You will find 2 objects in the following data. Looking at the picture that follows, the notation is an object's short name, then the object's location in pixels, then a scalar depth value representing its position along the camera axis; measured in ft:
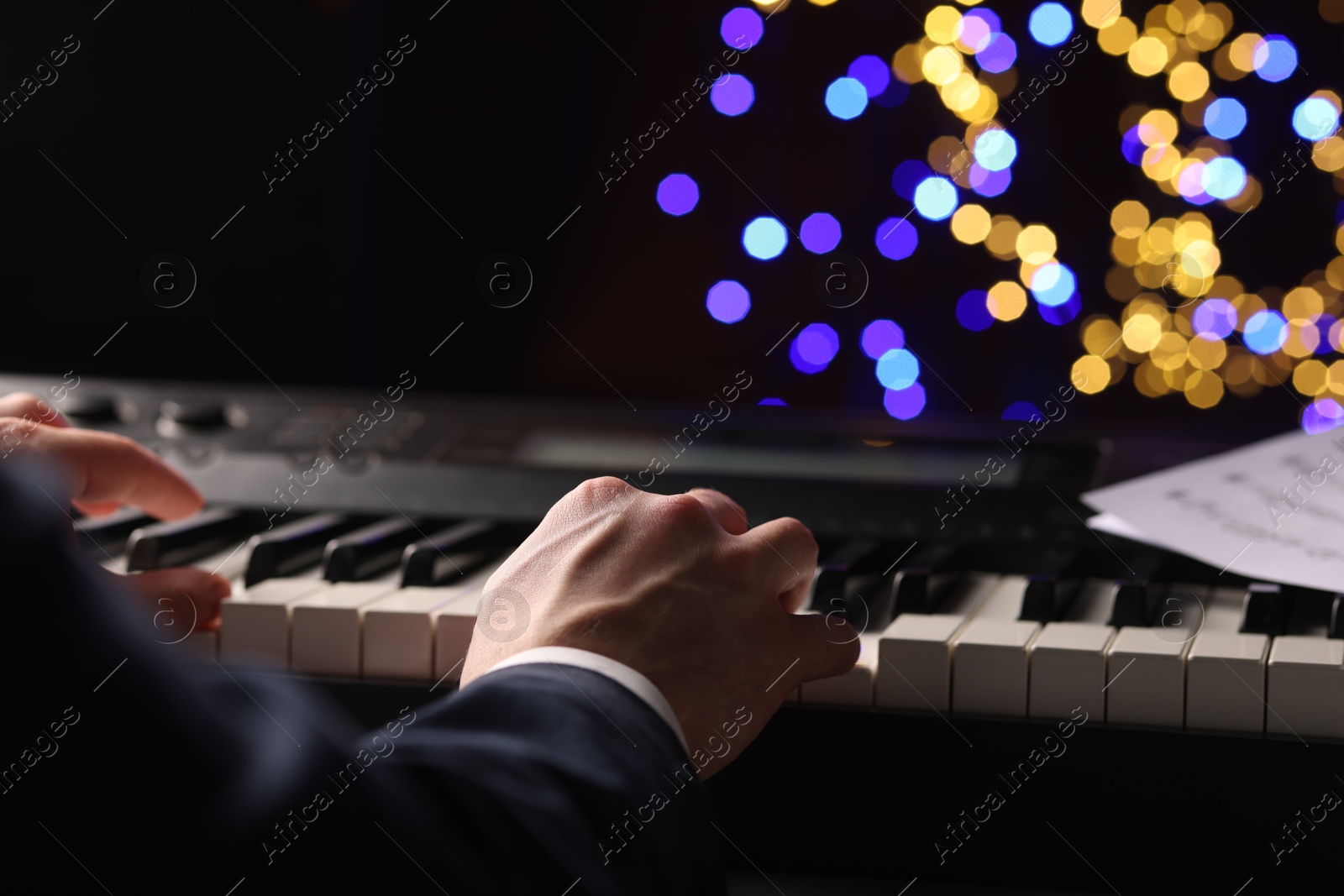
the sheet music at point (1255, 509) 3.90
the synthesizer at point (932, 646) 3.63
